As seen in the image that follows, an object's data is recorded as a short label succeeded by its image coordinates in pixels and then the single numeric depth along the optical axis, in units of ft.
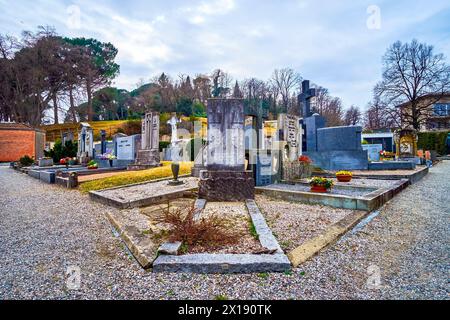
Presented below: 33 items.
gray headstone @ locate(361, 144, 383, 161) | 52.60
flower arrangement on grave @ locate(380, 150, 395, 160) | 54.23
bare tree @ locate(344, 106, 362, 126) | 143.45
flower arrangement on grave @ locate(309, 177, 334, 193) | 19.86
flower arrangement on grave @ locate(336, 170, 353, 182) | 25.55
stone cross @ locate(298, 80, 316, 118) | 41.90
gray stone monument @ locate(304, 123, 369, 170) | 38.14
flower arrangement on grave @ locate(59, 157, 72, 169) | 49.57
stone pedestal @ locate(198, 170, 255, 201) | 18.98
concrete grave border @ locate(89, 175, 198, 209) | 17.29
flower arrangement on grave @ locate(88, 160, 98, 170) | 42.32
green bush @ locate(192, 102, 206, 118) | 137.49
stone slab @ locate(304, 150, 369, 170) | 38.45
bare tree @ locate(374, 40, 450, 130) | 78.89
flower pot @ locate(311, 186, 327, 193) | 19.98
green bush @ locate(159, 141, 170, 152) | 65.28
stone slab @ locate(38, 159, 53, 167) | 52.11
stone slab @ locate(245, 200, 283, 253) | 9.34
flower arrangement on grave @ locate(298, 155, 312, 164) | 30.13
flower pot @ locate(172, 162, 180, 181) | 24.18
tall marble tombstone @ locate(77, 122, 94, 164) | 53.21
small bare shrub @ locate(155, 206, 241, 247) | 10.02
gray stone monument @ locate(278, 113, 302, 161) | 28.35
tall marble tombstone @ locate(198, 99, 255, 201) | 19.02
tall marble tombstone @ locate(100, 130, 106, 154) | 55.11
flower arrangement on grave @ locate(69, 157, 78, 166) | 52.65
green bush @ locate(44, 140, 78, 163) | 59.16
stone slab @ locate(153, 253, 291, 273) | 8.14
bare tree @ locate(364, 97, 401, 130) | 83.71
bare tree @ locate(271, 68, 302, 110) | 151.65
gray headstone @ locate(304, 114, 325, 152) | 42.57
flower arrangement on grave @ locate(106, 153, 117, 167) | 45.14
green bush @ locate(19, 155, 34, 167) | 57.67
